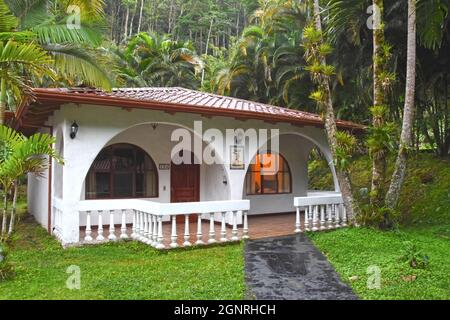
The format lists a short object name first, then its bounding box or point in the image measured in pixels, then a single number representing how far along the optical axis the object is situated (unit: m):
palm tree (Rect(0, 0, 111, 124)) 8.56
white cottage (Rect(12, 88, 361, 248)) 8.74
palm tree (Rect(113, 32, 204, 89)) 22.17
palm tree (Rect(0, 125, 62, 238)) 6.09
